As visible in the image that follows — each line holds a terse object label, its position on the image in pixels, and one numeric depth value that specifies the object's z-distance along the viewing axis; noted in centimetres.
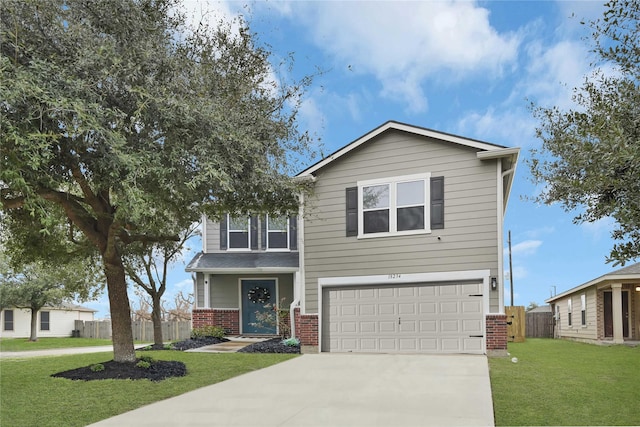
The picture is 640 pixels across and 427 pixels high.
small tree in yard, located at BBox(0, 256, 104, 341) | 2314
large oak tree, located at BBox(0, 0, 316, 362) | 678
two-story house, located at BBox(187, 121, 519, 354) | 1180
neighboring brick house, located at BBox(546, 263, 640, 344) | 1677
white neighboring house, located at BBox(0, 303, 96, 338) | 2769
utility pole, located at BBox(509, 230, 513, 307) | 2888
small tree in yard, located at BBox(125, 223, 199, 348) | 1492
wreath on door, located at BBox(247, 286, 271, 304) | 1805
